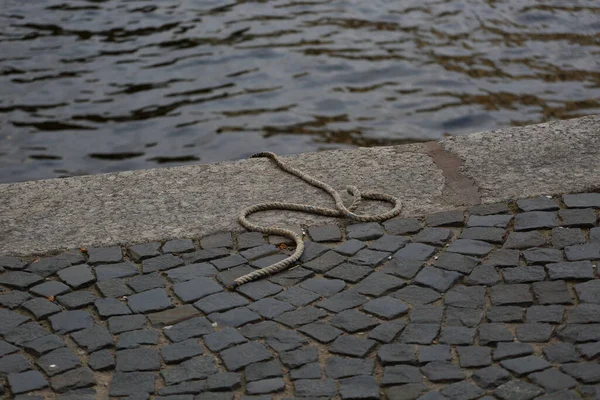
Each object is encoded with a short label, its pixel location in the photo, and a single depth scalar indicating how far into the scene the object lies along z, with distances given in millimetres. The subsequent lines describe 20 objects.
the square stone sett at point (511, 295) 3566
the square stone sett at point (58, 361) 3281
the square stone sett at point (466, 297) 3574
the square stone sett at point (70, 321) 3523
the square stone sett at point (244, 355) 3271
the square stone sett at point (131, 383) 3150
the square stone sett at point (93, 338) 3406
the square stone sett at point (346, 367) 3201
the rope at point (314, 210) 3970
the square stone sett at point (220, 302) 3641
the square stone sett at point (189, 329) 3459
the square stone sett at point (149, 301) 3652
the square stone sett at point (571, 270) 3719
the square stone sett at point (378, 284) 3705
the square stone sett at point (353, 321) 3465
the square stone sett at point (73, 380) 3188
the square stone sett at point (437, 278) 3717
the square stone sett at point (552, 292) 3562
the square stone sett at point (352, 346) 3314
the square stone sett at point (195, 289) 3725
